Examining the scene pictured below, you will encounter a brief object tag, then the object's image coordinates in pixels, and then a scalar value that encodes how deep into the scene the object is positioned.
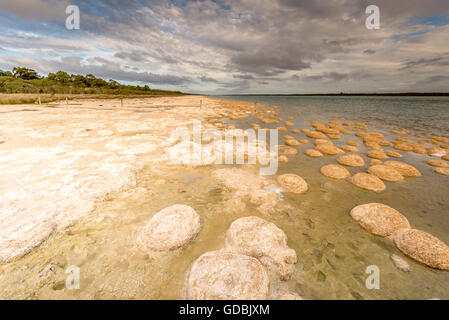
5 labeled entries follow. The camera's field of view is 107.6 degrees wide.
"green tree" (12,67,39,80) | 64.50
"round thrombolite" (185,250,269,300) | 2.36
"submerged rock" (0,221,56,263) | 2.76
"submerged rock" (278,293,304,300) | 2.43
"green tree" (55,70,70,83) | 67.17
